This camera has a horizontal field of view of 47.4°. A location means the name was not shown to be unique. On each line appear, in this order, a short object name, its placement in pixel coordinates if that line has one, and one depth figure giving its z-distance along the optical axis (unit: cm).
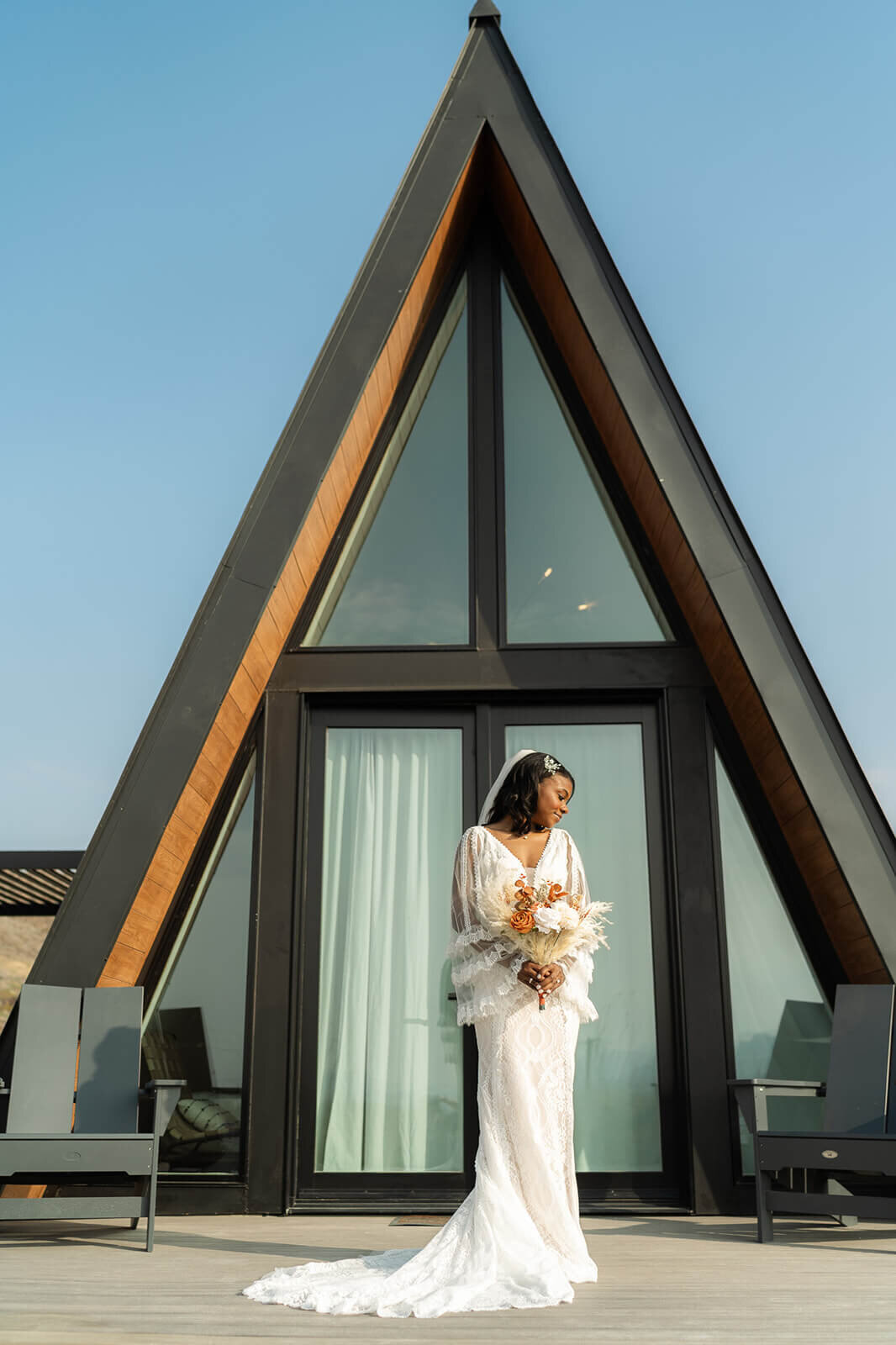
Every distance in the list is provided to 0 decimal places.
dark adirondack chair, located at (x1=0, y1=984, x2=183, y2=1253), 440
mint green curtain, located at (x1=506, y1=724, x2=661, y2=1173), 545
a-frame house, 535
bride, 313
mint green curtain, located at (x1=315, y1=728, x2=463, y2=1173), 548
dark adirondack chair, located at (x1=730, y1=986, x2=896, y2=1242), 434
